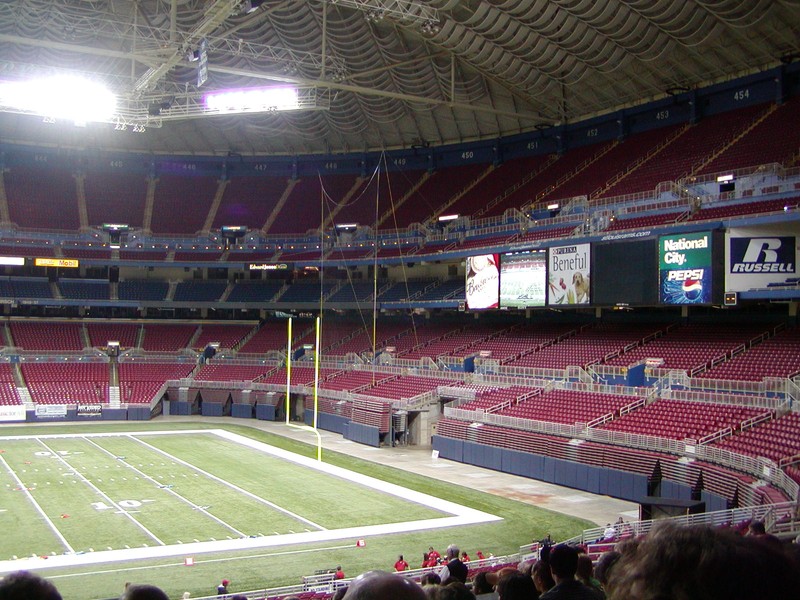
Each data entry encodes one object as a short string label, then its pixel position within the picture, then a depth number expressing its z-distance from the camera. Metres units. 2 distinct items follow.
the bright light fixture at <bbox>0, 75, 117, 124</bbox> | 42.25
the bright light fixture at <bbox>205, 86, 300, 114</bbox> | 45.62
